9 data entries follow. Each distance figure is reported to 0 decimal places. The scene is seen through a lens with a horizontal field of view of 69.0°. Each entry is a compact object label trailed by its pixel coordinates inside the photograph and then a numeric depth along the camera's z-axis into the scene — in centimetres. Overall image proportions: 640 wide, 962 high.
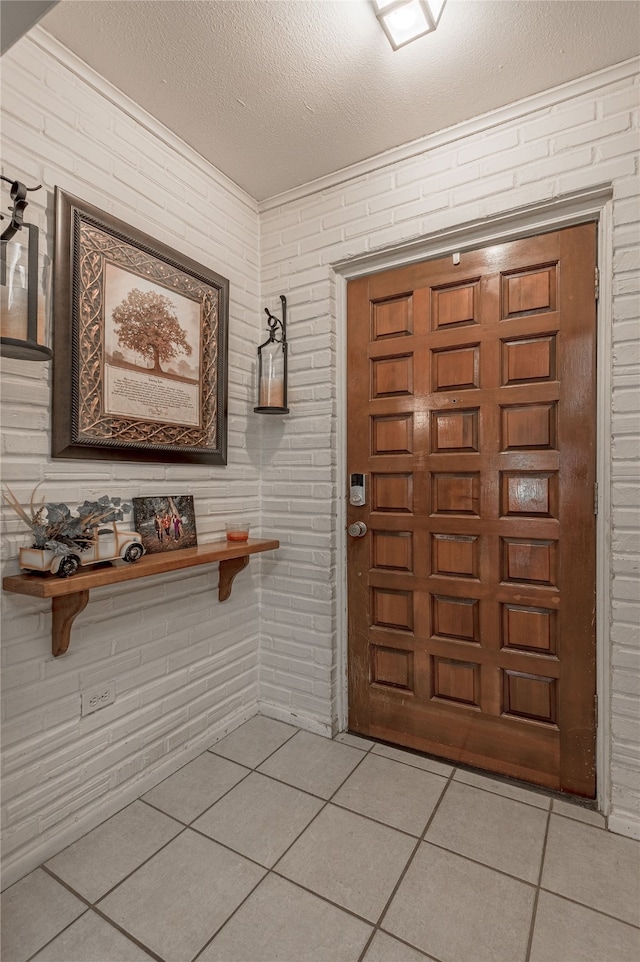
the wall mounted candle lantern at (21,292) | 122
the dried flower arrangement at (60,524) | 135
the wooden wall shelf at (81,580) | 130
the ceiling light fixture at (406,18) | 136
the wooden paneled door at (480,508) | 171
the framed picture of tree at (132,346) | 152
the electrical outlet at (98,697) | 159
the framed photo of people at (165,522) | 174
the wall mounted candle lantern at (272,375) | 215
